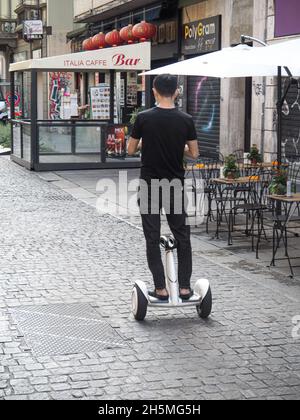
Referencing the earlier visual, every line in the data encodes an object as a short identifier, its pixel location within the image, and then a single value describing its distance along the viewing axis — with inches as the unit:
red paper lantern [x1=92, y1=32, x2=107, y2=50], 1107.3
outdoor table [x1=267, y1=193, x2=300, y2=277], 350.5
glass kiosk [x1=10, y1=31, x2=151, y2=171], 722.8
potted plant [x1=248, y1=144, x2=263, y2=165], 489.7
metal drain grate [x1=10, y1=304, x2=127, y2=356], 236.6
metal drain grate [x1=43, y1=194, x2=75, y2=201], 570.3
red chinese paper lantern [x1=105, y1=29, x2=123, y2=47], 1035.4
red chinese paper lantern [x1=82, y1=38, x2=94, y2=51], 1148.1
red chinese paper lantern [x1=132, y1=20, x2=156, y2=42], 932.0
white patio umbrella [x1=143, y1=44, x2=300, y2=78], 414.9
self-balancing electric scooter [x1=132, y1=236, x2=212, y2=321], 260.7
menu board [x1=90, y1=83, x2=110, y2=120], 827.4
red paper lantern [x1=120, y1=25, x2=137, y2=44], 976.9
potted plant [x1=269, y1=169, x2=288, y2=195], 363.3
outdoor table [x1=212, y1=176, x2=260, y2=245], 419.8
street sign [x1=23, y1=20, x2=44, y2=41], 1406.3
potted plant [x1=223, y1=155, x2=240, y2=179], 425.4
